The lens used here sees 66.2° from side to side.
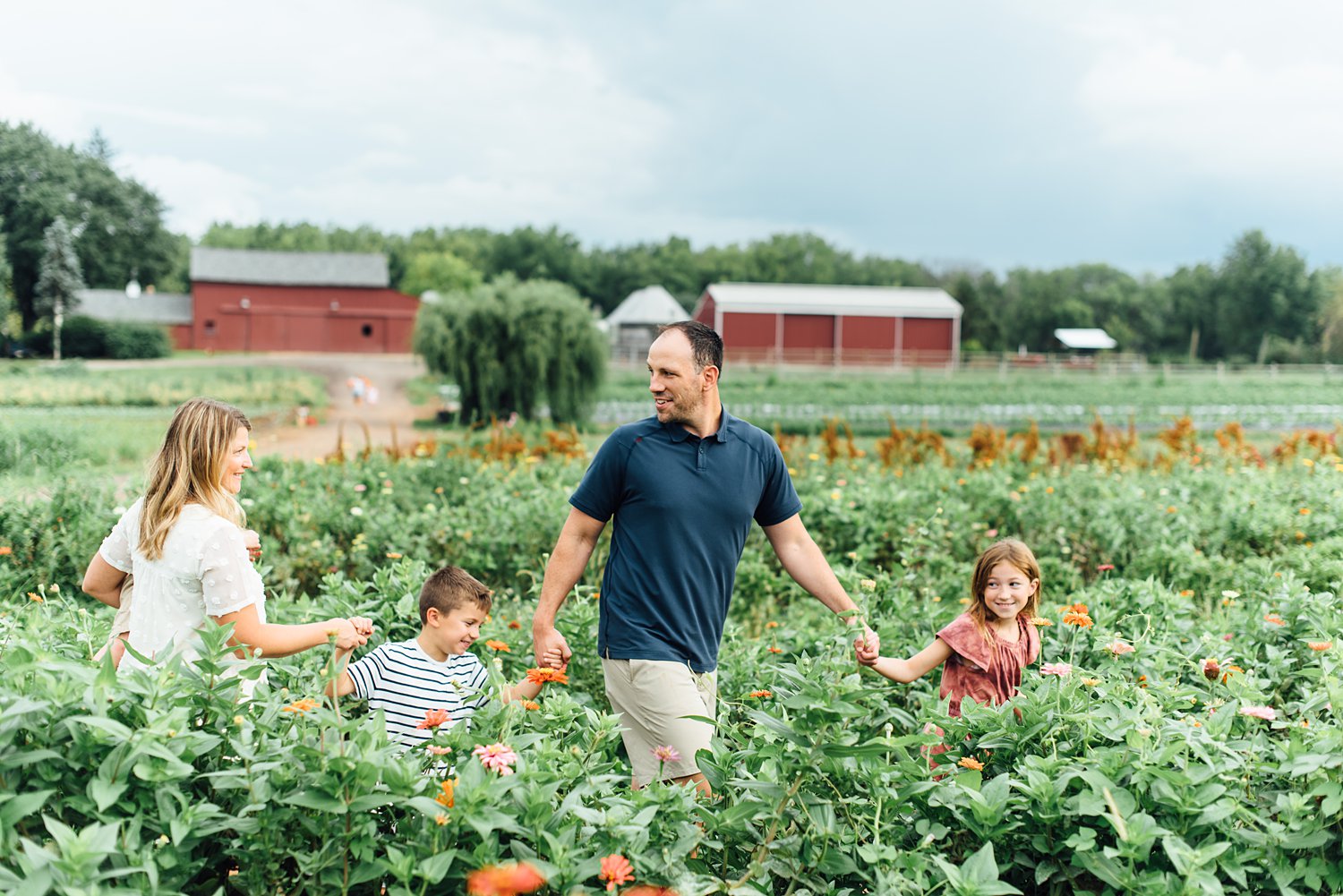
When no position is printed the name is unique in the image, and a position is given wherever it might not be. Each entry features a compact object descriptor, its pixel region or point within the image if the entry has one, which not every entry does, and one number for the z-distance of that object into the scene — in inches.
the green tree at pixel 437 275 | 2481.5
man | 111.2
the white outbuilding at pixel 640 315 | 1818.4
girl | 121.4
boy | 111.7
